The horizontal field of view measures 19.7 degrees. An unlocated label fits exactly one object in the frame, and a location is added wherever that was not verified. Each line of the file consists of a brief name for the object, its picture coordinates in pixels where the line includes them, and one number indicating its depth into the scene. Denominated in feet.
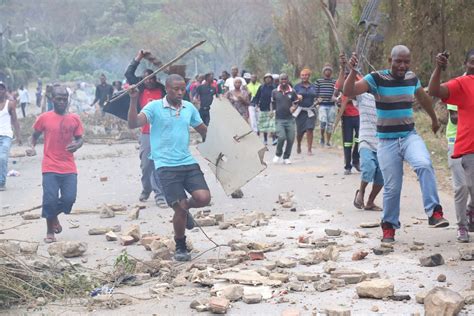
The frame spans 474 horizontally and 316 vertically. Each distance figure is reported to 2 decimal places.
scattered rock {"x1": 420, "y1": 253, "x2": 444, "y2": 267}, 35.58
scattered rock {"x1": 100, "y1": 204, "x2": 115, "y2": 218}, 56.30
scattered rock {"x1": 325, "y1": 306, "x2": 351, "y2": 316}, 28.52
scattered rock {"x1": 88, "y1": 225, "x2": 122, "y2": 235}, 49.75
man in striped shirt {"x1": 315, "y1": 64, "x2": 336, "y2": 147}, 90.35
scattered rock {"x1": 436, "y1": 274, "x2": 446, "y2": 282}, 33.13
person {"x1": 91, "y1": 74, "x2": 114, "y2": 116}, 139.12
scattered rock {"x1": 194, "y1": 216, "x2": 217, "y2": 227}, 50.25
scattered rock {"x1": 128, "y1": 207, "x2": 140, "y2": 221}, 54.60
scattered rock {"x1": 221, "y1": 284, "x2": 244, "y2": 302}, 32.38
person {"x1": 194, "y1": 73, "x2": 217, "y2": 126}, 99.50
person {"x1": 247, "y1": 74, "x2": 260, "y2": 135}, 110.43
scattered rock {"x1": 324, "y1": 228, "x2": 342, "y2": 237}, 44.59
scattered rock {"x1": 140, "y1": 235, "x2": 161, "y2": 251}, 43.51
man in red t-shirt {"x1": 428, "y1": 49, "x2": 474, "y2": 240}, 37.03
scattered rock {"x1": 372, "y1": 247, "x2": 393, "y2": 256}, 38.78
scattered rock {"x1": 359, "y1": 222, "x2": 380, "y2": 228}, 46.53
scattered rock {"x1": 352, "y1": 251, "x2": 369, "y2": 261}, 38.10
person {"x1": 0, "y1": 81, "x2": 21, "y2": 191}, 72.55
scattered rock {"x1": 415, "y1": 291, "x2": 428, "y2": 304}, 30.28
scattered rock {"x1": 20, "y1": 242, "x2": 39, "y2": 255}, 40.70
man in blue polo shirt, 40.33
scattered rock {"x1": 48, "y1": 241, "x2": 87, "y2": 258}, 42.50
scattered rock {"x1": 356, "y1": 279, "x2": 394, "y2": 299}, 31.10
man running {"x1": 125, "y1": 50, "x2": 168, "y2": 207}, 59.06
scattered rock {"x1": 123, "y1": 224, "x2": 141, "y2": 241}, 46.03
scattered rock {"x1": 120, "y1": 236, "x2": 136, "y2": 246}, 45.41
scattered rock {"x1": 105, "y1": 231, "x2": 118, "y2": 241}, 47.15
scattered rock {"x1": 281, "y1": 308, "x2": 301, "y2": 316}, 29.47
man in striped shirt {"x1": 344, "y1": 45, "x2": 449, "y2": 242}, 38.83
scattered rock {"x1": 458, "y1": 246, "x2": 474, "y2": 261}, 36.04
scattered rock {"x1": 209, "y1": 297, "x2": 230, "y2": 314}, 30.59
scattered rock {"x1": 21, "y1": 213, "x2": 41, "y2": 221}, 56.19
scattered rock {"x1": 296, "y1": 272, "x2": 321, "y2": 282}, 34.54
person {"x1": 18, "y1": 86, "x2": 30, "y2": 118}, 185.20
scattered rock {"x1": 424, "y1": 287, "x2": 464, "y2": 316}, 28.17
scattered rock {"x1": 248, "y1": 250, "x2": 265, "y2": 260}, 39.57
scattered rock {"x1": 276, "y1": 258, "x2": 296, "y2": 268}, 37.29
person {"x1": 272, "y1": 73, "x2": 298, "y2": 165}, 81.12
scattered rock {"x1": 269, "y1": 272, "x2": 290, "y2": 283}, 34.67
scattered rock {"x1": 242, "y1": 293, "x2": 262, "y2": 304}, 31.86
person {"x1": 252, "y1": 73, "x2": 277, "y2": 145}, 101.83
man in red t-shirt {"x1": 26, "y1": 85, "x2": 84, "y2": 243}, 47.58
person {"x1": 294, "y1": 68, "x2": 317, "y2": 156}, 88.02
